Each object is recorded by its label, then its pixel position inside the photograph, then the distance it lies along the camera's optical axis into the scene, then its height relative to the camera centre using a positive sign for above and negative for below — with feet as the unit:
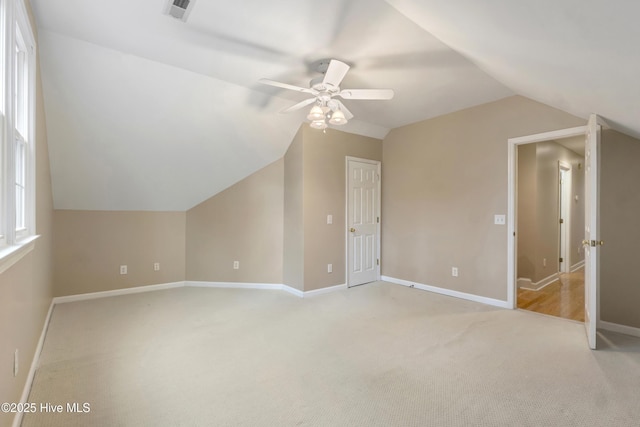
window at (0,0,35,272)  5.01 +1.70
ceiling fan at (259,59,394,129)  7.69 +3.31
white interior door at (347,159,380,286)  15.06 -0.34
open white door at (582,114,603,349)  8.18 -0.30
